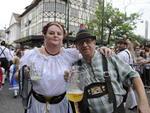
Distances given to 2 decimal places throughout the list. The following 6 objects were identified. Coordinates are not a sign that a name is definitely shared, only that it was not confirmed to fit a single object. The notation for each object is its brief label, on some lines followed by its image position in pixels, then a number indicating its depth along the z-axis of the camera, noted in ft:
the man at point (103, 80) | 3.48
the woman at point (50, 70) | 3.92
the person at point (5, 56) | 13.02
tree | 48.42
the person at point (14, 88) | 12.23
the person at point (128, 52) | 9.01
